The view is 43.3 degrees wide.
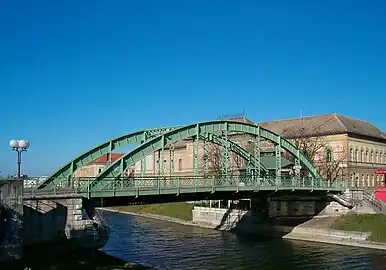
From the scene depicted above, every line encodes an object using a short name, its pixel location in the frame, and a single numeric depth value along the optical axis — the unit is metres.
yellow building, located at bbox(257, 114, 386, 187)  64.75
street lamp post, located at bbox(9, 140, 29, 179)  25.20
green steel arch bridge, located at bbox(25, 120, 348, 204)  28.02
